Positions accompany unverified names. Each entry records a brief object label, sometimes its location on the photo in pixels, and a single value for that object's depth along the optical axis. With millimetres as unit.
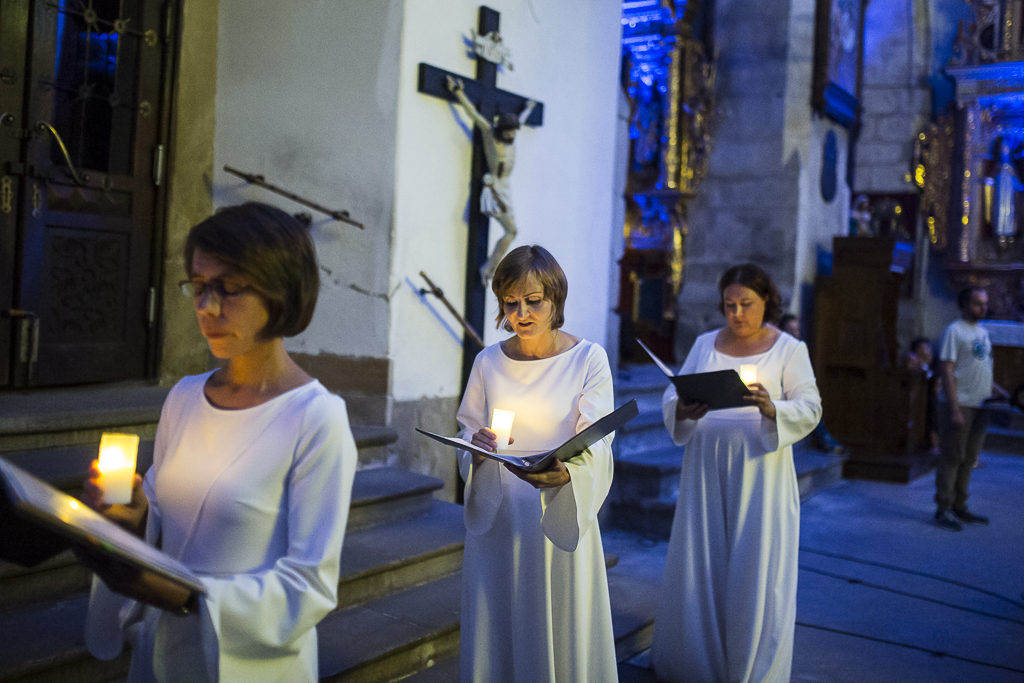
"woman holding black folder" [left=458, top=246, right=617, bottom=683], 2584
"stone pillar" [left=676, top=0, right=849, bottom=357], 9789
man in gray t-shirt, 6879
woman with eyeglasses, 1550
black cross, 5414
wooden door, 4422
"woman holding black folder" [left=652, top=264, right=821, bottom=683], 3488
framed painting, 9852
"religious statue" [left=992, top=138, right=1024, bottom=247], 12164
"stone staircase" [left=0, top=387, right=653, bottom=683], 2779
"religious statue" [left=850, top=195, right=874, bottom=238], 10078
